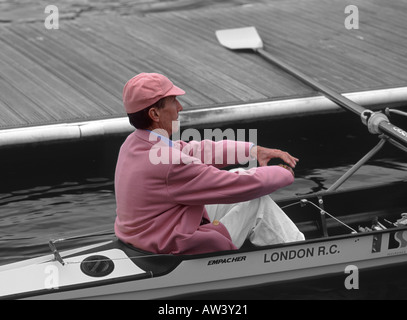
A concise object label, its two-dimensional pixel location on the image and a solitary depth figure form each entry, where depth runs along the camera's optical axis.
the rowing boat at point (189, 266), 9.21
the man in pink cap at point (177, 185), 8.66
